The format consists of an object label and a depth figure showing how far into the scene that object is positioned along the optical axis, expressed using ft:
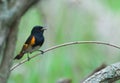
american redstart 21.01
